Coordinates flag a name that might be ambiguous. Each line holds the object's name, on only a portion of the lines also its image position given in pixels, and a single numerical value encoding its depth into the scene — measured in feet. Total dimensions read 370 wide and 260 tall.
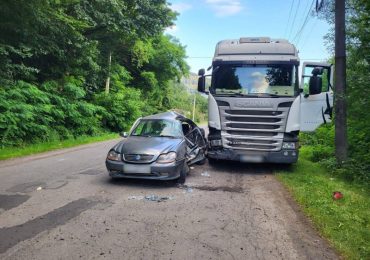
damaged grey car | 26.68
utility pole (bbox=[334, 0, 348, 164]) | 34.37
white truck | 32.58
